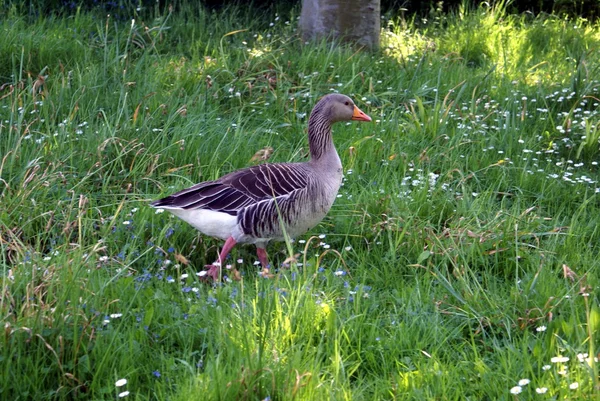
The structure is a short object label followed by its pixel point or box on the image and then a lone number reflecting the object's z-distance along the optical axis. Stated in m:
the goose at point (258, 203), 9.04
